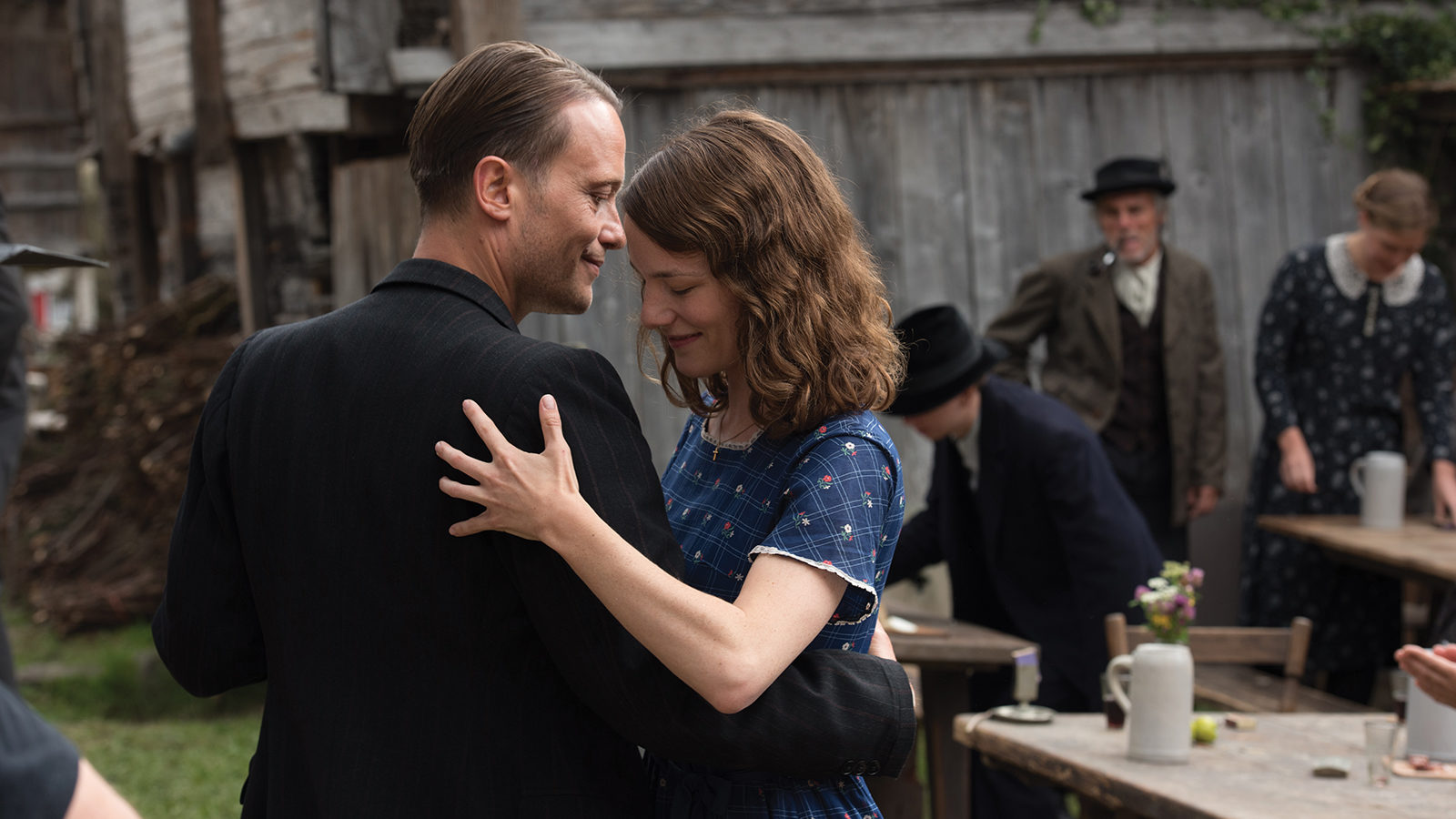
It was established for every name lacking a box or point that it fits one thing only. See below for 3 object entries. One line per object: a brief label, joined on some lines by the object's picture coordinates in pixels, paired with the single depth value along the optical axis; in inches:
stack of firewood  320.2
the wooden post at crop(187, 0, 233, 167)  334.0
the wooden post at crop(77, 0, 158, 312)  400.8
